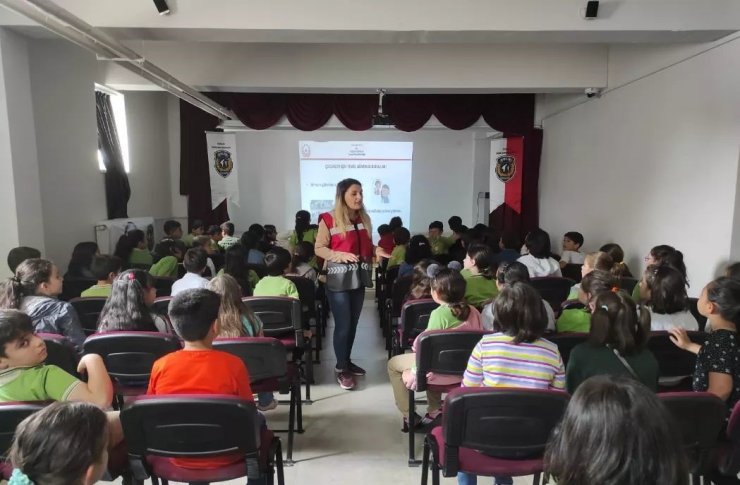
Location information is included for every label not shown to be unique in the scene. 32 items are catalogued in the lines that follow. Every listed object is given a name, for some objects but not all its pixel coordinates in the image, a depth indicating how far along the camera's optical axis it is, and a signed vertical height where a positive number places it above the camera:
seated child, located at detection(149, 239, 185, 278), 4.14 -0.68
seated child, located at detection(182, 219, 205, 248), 6.38 -0.64
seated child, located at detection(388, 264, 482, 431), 2.48 -0.67
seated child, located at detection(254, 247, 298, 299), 3.28 -0.66
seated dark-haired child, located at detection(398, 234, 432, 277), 4.48 -0.65
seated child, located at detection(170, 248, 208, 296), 3.16 -0.58
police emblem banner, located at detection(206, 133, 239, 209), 7.73 +0.29
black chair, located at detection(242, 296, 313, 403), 2.94 -0.83
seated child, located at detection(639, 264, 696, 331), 2.39 -0.57
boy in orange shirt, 1.62 -0.62
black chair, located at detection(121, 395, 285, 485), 1.46 -0.79
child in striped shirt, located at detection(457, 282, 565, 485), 1.75 -0.61
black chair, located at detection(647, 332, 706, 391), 2.21 -0.81
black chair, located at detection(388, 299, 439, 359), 2.96 -0.82
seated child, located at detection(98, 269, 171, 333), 2.36 -0.61
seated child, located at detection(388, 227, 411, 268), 5.24 -0.68
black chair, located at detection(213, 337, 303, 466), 2.23 -0.87
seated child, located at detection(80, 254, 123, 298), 3.24 -0.58
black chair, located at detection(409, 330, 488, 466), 2.24 -0.78
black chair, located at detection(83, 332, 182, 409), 2.16 -0.75
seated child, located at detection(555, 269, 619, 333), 2.52 -0.67
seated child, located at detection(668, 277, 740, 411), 1.82 -0.60
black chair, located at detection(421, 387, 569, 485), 1.50 -0.78
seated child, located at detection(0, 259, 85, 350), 2.39 -0.60
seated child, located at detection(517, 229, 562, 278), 4.07 -0.61
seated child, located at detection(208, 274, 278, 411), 2.50 -0.67
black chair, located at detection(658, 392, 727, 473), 1.49 -0.71
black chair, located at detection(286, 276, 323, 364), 3.65 -0.85
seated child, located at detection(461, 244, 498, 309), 3.32 -0.64
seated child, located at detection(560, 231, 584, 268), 5.28 -0.70
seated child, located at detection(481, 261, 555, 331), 2.75 -0.52
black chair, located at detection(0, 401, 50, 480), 1.43 -0.68
